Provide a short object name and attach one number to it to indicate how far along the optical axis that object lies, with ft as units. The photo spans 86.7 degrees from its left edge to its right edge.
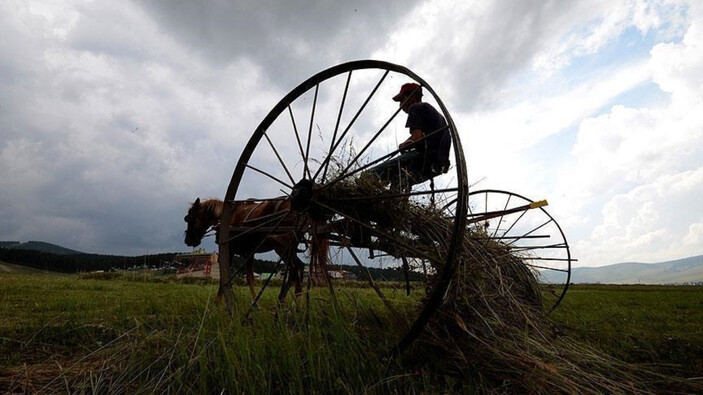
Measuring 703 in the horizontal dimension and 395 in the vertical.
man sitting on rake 11.39
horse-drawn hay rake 9.22
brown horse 11.78
